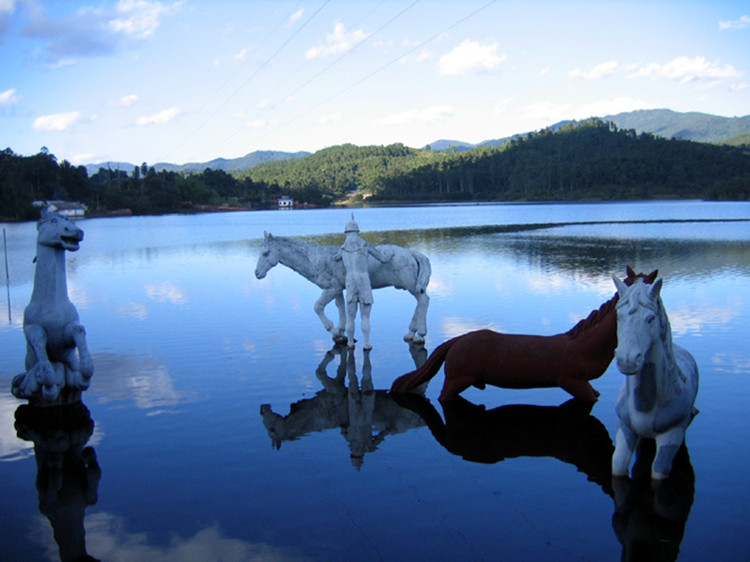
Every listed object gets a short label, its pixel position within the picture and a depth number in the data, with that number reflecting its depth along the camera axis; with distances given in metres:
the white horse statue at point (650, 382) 4.47
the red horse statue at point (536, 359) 6.94
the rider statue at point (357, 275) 10.21
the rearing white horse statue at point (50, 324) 7.45
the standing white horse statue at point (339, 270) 10.98
